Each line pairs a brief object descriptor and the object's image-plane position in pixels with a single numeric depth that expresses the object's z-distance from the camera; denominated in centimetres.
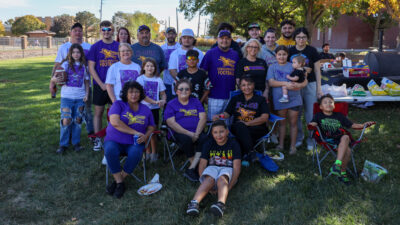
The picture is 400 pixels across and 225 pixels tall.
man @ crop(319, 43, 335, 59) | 967
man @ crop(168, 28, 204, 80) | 465
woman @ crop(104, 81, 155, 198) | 346
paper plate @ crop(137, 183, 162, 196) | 342
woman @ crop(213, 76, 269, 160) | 404
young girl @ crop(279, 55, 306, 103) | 425
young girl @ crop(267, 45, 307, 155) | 431
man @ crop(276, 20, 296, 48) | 471
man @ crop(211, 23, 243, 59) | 471
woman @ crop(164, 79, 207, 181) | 385
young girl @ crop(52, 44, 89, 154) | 446
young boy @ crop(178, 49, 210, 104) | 417
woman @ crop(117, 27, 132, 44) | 482
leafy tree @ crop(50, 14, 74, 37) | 6222
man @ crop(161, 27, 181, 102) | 509
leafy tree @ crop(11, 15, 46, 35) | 5803
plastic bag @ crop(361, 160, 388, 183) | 353
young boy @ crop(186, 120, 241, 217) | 317
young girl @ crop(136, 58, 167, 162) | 410
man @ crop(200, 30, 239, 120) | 435
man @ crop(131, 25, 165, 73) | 459
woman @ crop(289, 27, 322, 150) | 441
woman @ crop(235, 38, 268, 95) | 421
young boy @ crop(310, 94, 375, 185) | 359
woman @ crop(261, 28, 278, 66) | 464
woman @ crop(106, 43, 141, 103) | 411
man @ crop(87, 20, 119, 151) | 448
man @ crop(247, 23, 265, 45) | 485
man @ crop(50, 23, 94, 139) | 457
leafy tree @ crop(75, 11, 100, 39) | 6569
